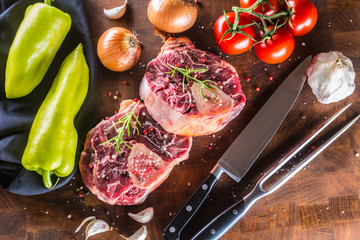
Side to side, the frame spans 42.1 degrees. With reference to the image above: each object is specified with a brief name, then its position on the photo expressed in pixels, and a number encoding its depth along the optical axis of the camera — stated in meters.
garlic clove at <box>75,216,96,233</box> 0.65
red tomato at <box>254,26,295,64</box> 0.64
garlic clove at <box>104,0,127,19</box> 0.65
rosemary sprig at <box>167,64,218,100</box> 0.62
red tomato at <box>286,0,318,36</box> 0.64
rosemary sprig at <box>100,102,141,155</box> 0.62
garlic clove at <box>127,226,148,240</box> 0.65
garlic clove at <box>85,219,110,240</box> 0.65
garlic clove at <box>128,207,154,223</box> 0.65
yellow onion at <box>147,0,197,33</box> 0.63
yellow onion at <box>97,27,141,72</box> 0.63
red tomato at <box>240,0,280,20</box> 0.65
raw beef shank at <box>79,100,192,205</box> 0.63
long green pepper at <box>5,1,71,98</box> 0.61
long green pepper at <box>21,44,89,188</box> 0.60
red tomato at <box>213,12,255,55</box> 0.64
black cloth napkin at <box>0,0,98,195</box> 0.63
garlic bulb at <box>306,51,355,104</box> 0.64
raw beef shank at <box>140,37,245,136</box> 0.63
